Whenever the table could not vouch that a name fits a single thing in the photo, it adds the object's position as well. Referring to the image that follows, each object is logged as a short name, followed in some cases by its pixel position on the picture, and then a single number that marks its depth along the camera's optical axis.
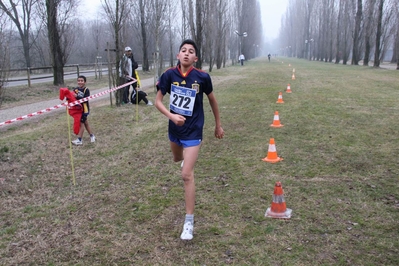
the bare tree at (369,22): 34.89
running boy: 3.83
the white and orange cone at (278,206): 4.19
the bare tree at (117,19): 12.06
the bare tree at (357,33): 38.41
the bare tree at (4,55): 7.32
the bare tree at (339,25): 51.03
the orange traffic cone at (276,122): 8.80
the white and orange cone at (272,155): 6.18
